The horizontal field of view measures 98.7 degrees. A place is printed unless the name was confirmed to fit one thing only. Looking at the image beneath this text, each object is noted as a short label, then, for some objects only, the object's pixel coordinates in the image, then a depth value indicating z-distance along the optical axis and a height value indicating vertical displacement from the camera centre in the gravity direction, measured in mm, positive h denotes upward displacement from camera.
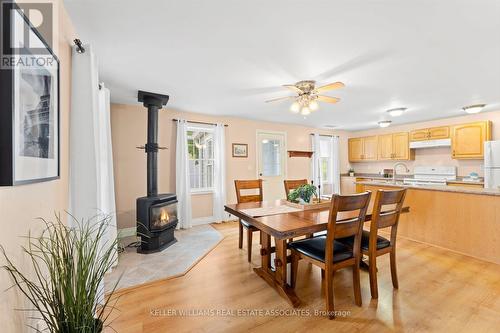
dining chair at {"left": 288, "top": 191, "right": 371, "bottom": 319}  1675 -729
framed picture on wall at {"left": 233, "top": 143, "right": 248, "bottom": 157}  4848 +404
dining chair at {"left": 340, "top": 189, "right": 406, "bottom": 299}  1882 -662
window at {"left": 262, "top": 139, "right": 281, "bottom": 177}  5297 +232
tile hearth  2311 -1174
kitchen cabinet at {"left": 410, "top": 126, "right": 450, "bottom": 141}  4746 +753
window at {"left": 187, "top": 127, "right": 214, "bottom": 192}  4395 +203
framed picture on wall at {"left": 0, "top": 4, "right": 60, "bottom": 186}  798 +280
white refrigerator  3797 +24
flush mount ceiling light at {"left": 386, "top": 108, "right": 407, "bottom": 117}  3934 +1019
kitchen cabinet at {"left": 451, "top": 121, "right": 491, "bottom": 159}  4199 +539
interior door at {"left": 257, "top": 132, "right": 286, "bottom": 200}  5230 +129
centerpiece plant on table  2528 -321
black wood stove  2949 -545
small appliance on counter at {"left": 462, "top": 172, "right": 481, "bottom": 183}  4277 -253
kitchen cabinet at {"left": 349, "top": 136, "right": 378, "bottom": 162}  6125 +521
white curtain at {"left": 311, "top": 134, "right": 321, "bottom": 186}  5977 +148
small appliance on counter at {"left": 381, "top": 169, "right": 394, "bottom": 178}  5837 -189
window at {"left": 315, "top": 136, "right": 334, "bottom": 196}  6402 +21
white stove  4777 -214
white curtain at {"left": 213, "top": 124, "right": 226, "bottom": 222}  4508 -92
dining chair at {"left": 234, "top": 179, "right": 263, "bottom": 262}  3066 -393
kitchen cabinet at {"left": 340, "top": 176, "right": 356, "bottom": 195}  6398 -556
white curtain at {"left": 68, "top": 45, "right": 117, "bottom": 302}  1635 +217
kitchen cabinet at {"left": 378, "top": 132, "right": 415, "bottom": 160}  5404 +508
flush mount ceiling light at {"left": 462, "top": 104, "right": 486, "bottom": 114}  3721 +1011
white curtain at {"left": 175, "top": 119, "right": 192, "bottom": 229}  4082 -203
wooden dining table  1695 -494
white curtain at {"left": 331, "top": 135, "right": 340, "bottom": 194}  6414 +139
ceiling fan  2645 +912
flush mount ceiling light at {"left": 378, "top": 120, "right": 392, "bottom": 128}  4727 +959
